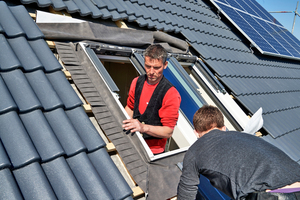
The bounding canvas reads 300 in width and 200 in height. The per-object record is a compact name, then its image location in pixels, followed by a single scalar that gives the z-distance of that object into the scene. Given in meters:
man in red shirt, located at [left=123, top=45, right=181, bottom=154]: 2.54
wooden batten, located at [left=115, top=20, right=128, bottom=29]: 3.65
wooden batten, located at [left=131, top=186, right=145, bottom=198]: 1.93
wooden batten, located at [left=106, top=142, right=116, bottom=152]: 2.12
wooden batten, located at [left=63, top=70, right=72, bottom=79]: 2.49
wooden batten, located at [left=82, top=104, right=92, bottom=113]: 2.34
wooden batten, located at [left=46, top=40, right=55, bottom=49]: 2.67
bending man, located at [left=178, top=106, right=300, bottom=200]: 1.60
